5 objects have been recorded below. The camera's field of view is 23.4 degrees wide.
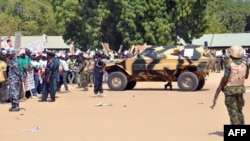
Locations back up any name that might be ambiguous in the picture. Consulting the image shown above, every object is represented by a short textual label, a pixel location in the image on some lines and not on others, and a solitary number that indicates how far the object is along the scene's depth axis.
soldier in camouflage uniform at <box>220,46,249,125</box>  10.23
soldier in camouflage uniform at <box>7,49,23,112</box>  16.22
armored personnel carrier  23.67
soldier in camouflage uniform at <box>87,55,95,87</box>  26.05
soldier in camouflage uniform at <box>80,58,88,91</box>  25.30
